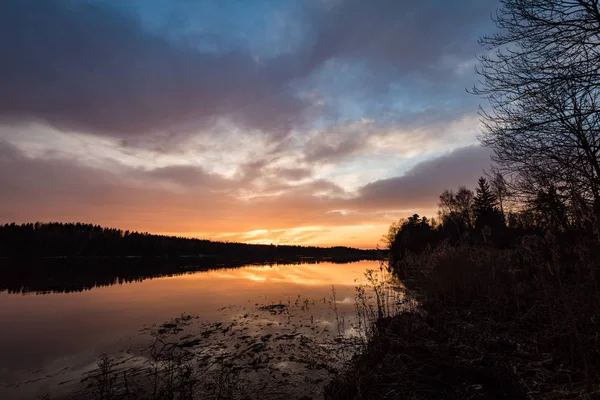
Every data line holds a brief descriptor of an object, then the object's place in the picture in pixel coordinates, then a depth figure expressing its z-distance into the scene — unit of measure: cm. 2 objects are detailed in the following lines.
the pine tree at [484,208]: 5145
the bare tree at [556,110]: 674
